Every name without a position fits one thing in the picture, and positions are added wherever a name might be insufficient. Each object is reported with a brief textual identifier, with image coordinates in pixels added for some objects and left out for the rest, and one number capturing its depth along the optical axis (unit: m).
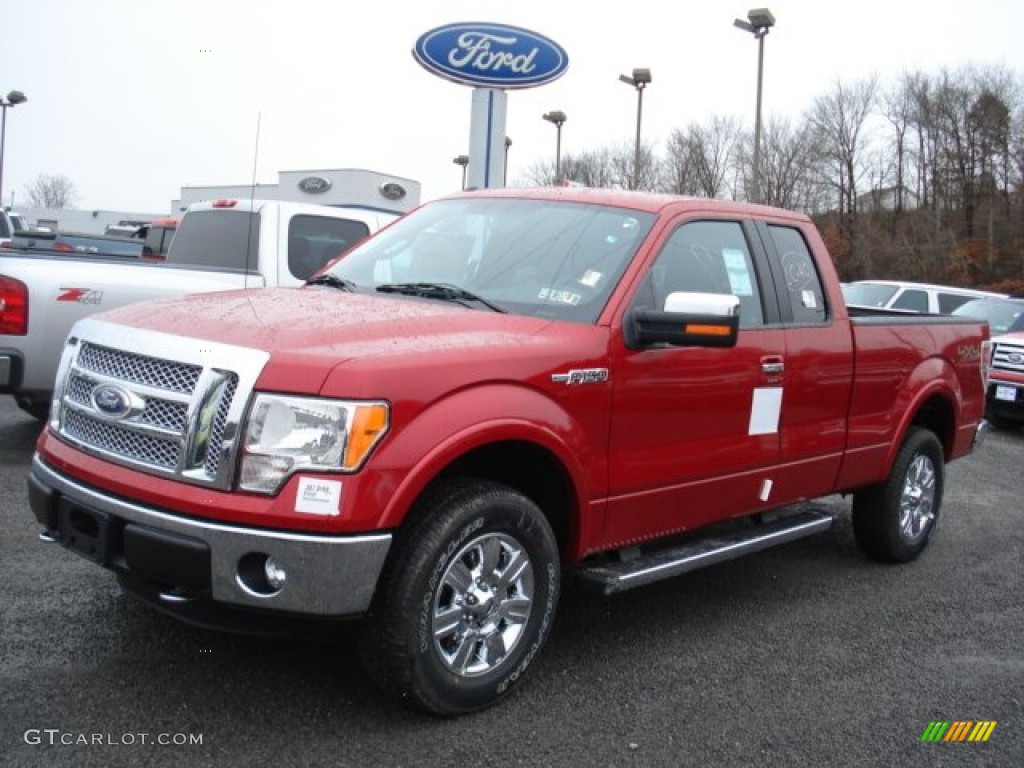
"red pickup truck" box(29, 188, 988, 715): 3.11
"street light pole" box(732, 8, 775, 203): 21.47
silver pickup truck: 6.66
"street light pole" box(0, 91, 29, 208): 37.91
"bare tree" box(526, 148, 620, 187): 49.88
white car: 16.01
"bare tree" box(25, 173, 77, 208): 102.50
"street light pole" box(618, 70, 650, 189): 24.14
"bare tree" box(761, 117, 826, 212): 48.66
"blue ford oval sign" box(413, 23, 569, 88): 12.14
